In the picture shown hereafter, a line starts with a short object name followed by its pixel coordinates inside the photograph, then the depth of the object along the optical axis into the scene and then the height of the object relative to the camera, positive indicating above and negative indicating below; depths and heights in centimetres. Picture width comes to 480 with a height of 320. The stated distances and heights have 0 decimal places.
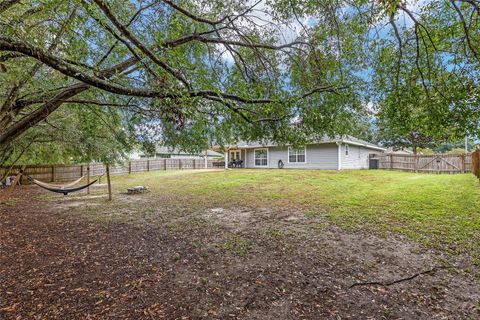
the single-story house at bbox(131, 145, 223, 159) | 2558 +55
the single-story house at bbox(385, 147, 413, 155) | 2575 +70
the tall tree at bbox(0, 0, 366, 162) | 299 +138
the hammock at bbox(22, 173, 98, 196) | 718 -73
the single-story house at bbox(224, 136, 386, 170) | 1548 +17
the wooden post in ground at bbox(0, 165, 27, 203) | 592 -32
